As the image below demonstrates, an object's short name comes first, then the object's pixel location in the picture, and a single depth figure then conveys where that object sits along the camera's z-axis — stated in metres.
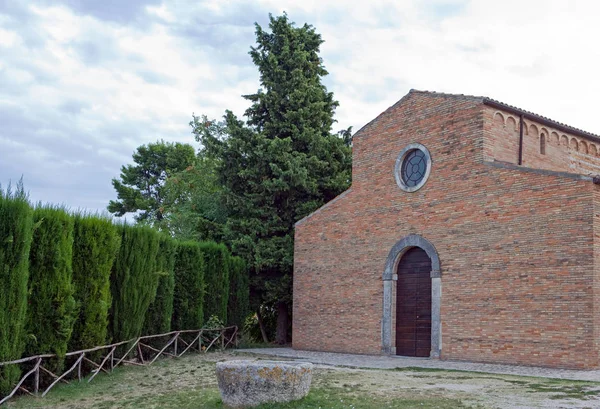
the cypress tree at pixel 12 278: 10.40
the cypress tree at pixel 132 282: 15.09
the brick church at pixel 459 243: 14.95
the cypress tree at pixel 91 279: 13.19
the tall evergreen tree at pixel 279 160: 23.22
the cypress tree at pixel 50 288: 11.61
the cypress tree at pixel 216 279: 20.91
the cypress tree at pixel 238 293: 22.55
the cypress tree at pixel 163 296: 17.20
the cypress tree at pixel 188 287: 19.16
